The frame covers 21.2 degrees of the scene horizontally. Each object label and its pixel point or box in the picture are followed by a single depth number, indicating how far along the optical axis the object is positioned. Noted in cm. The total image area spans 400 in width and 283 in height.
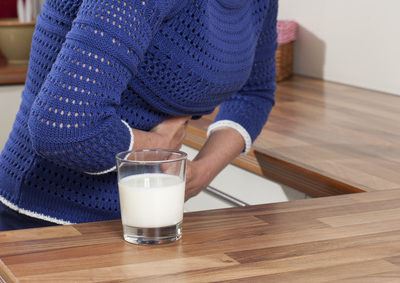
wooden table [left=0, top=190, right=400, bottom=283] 113
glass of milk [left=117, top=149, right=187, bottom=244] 123
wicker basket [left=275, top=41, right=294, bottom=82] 279
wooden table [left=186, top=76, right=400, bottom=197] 173
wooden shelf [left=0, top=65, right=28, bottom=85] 310
